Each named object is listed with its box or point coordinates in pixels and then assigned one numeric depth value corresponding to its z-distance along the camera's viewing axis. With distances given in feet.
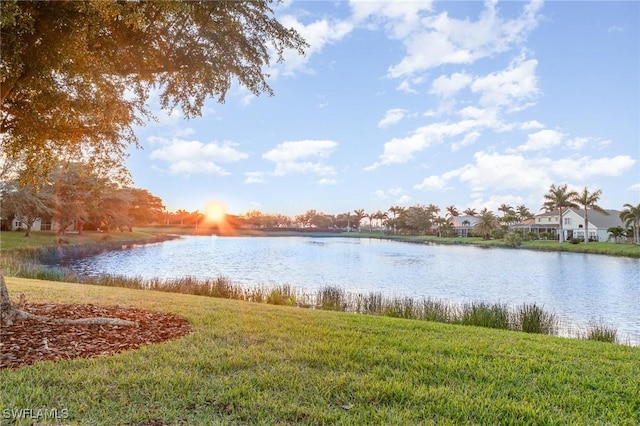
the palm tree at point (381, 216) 412.98
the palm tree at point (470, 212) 372.99
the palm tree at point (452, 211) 379.76
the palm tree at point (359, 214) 431.02
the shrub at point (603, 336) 28.78
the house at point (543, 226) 228.43
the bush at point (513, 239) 187.28
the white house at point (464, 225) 293.43
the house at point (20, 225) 152.82
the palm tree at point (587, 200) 182.60
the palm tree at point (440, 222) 295.69
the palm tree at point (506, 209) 310.82
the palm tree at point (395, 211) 365.12
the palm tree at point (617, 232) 169.37
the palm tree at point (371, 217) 427.82
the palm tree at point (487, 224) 239.09
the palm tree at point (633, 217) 151.02
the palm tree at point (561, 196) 191.72
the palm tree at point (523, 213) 317.01
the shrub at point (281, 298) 40.17
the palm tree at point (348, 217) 433.07
